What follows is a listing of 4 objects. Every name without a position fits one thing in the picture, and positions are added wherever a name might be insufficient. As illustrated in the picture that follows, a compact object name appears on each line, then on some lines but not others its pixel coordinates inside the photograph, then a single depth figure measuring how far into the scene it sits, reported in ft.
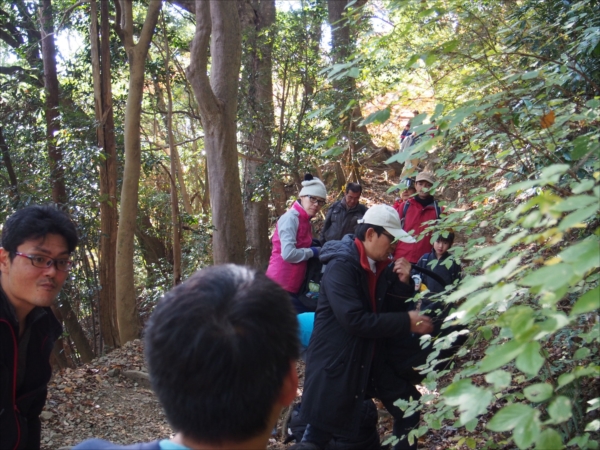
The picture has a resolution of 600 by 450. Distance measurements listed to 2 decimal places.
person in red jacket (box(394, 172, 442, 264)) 22.79
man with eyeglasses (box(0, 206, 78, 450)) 8.08
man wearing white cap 11.68
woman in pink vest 19.33
